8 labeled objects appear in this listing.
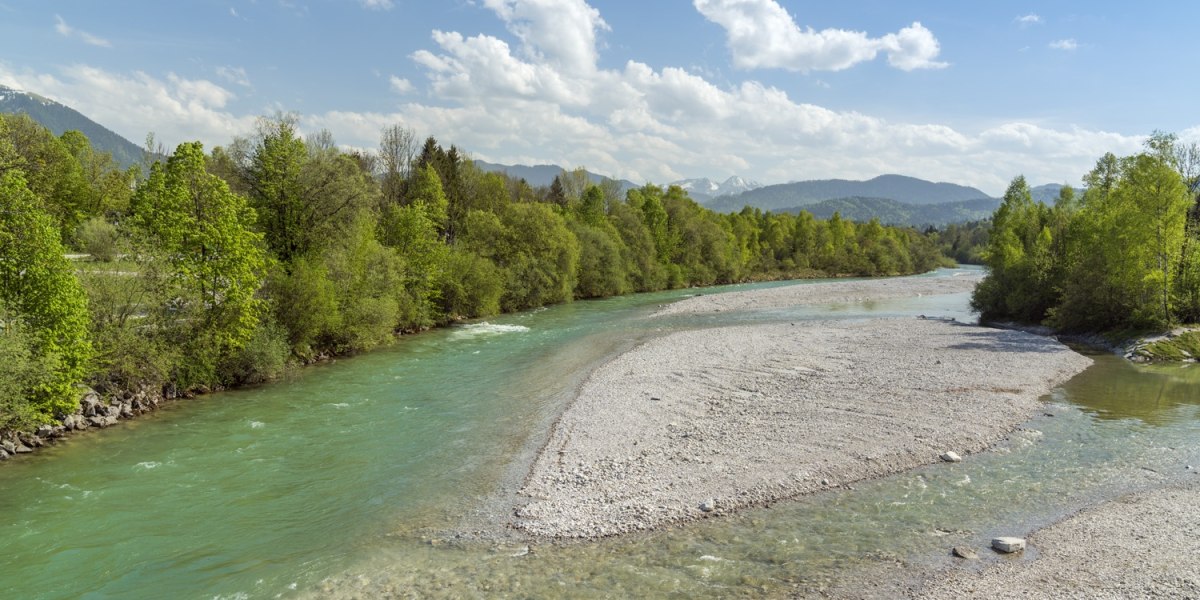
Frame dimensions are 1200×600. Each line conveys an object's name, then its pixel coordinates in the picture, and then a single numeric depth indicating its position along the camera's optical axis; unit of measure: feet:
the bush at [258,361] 89.40
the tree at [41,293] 63.10
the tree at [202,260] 84.84
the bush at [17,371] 58.18
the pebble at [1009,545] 40.83
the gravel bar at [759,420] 50.47
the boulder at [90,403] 70.54
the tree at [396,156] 234.58
